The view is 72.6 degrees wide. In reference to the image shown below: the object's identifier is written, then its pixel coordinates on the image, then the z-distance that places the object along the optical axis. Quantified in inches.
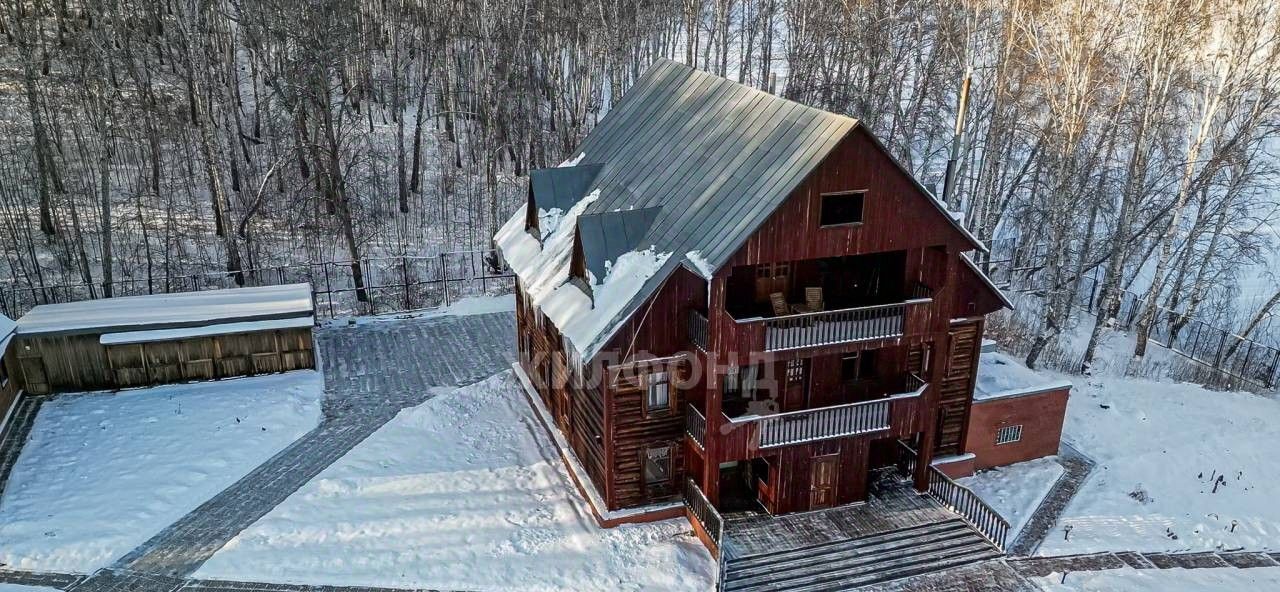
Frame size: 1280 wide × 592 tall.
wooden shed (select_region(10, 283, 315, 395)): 1089.4
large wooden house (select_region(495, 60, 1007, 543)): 774.5
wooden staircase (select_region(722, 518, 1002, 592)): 791.7
